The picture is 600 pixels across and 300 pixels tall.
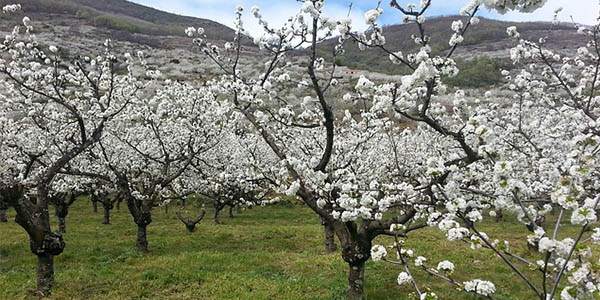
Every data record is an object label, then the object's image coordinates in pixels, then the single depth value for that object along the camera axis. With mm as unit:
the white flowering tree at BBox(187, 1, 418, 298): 8547
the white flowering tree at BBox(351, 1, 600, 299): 3920
